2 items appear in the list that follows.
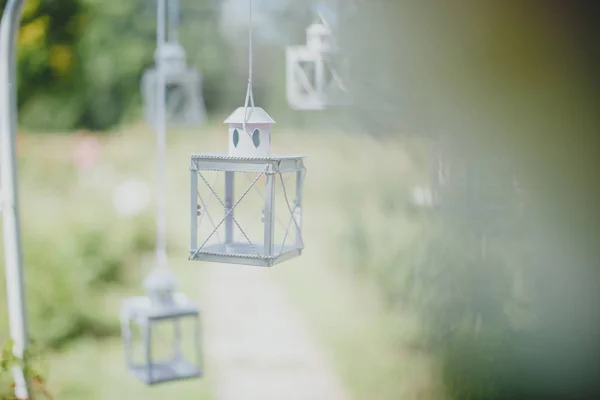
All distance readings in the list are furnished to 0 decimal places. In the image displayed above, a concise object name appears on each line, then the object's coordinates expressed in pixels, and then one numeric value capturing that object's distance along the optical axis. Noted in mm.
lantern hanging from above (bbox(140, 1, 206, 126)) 3913
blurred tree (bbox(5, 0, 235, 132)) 7490
